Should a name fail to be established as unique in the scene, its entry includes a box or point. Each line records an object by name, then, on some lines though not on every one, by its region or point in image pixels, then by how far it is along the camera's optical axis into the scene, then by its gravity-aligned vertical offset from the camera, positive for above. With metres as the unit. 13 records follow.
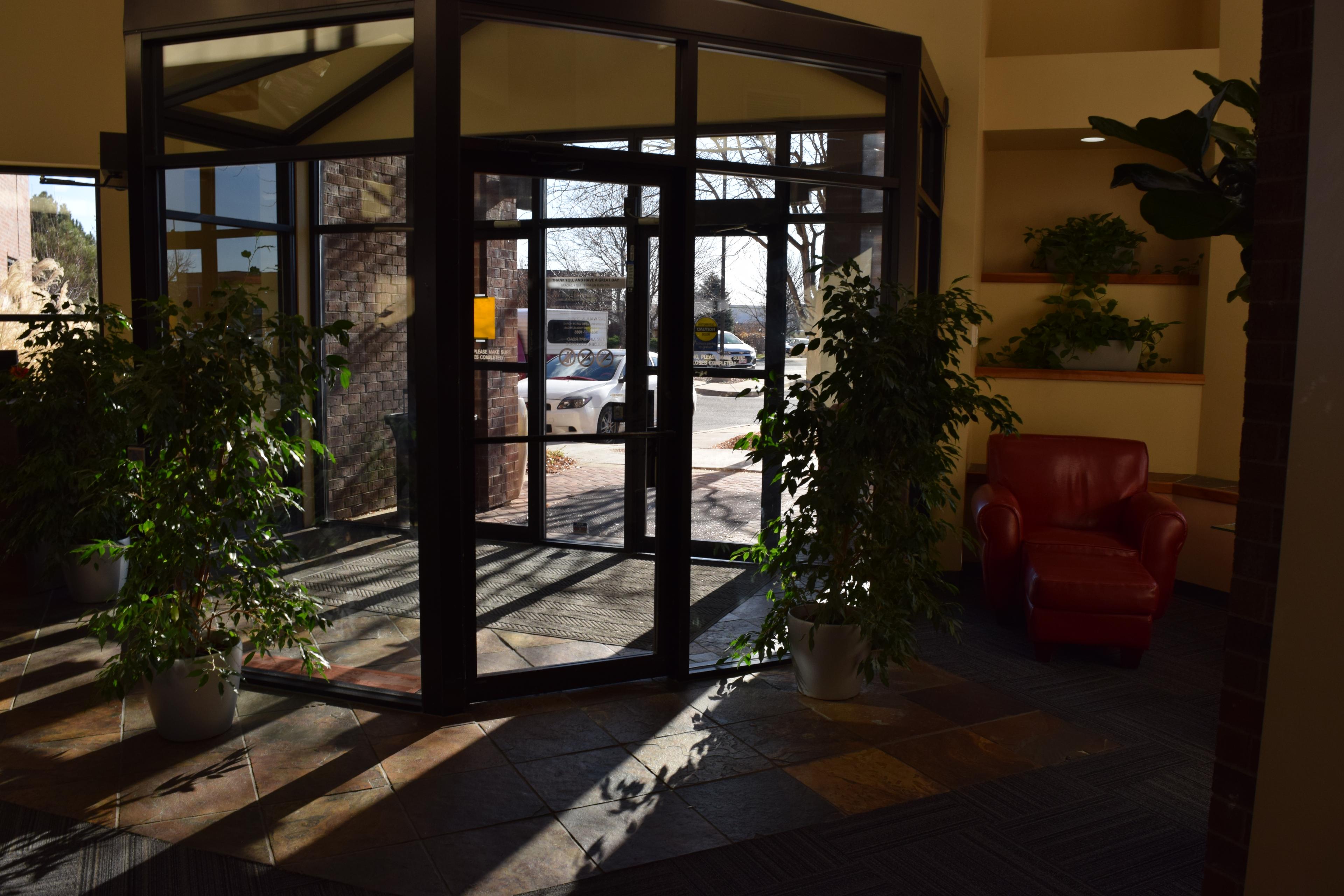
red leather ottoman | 4.29 -1.06
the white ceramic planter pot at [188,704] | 3.34 -1.23
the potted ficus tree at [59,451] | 4.68 -0.50
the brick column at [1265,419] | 1.58 -0.08
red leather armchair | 4.33 -0.86
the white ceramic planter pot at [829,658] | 3.85 -1.18
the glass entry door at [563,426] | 3.69 -0.27
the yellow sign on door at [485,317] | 3.66 +0.15
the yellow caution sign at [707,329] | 4.02 +0.13
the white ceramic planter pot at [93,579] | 5.07 -1.21
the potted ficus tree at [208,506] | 3.19 -0.53
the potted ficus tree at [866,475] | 3.69 -0.43
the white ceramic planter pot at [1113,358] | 5.93 +0.06
